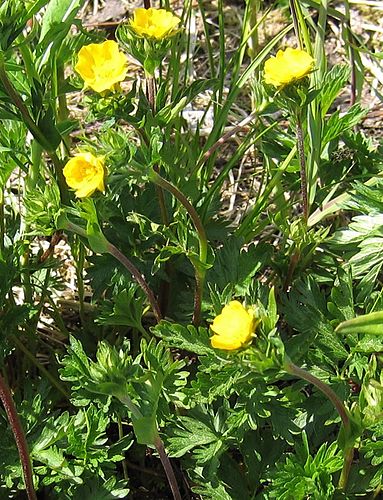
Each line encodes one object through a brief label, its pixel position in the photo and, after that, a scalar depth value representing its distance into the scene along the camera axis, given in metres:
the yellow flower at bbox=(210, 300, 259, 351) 0.71
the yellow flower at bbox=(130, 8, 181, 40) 0.78
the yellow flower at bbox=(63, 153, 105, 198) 0.75
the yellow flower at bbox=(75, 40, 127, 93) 0.76
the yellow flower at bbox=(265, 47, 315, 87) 0.79
